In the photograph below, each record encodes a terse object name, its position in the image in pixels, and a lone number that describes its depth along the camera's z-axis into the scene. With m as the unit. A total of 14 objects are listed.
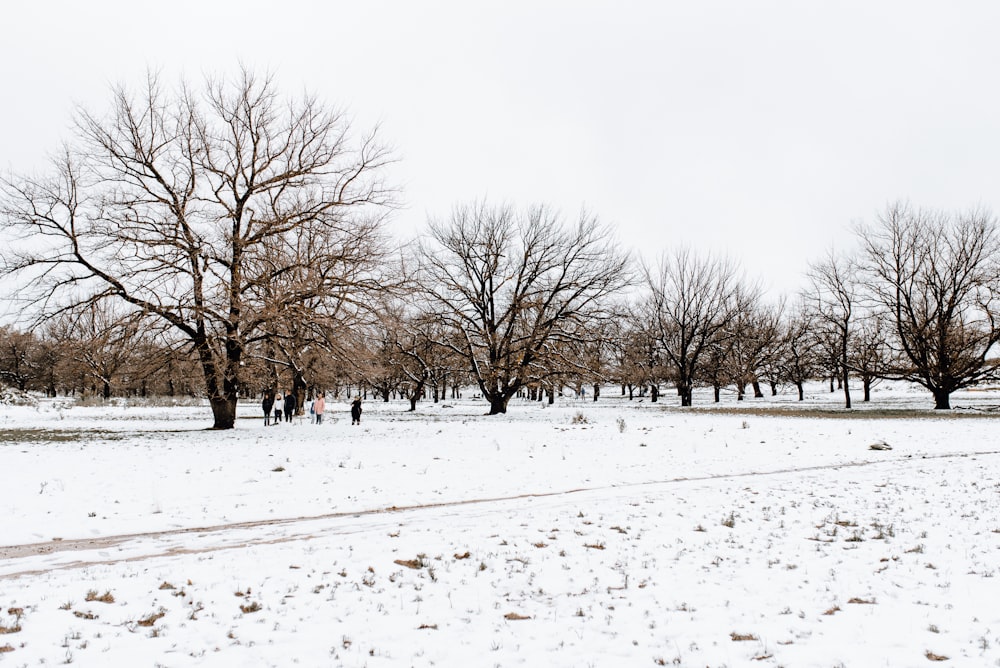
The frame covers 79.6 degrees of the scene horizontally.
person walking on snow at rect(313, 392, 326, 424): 26.55
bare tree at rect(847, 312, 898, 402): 36.19
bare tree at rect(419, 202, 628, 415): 33.47
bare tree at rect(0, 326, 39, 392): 74.19
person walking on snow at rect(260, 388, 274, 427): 26.87
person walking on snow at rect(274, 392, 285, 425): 27.73
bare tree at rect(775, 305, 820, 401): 55.28
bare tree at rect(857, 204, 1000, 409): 33.59
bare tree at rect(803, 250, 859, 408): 41.34
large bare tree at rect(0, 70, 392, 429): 20.52
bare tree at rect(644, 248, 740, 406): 47.16
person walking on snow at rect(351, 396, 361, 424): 25.80
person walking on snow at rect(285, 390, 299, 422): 28.05
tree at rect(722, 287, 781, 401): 51.53
